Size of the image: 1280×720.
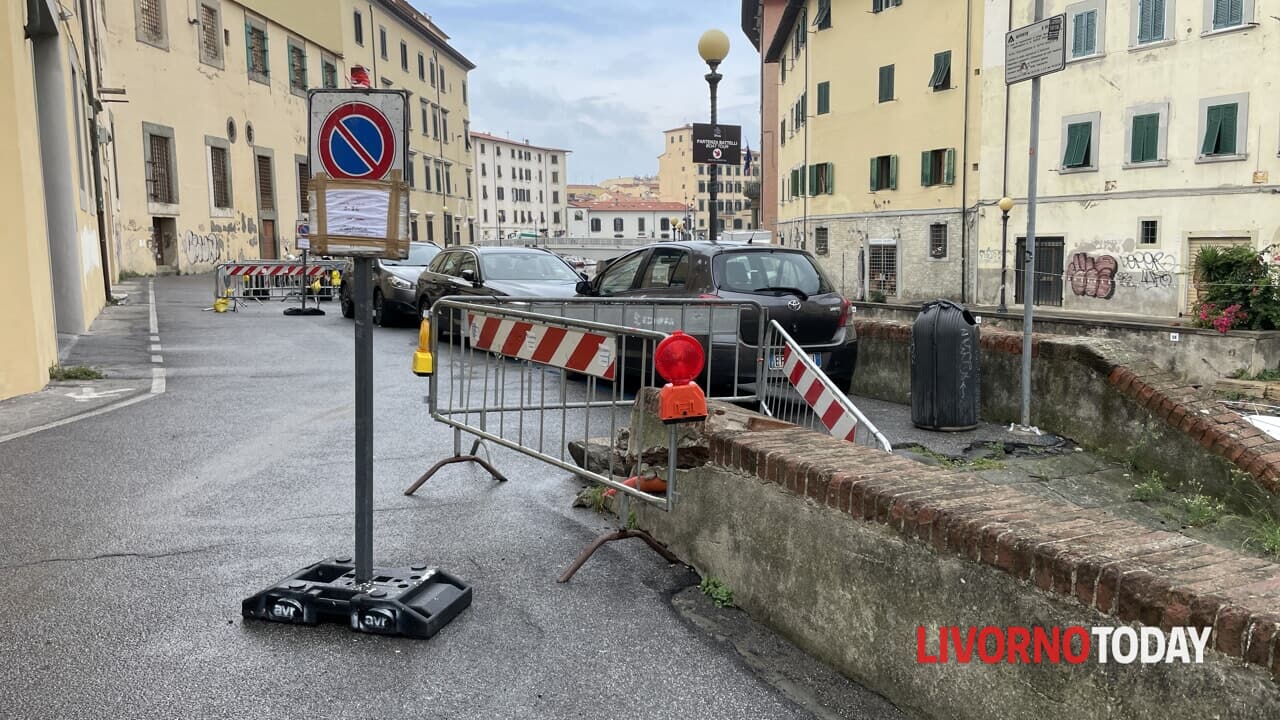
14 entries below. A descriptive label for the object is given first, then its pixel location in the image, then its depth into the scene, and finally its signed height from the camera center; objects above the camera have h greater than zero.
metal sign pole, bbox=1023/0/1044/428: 8.25 -0.19
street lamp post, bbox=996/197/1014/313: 33.77 +0.61
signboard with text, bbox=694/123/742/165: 14.37 +1.67
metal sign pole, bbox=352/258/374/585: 4.05 -0.68
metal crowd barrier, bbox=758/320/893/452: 6.68 -1.04
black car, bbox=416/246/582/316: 14.55 -0.21
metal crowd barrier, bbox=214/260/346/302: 23.70 -0.38
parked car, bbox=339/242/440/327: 17.81 -0.51
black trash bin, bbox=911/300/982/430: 8.58 -0.98
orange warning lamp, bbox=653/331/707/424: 4.26 -0.52
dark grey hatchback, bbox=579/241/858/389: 9.18 -0.31
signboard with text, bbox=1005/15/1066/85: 7.89 +1.67
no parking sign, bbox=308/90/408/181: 4.00 +0.52
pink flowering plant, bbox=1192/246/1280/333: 17.98 -0.74
